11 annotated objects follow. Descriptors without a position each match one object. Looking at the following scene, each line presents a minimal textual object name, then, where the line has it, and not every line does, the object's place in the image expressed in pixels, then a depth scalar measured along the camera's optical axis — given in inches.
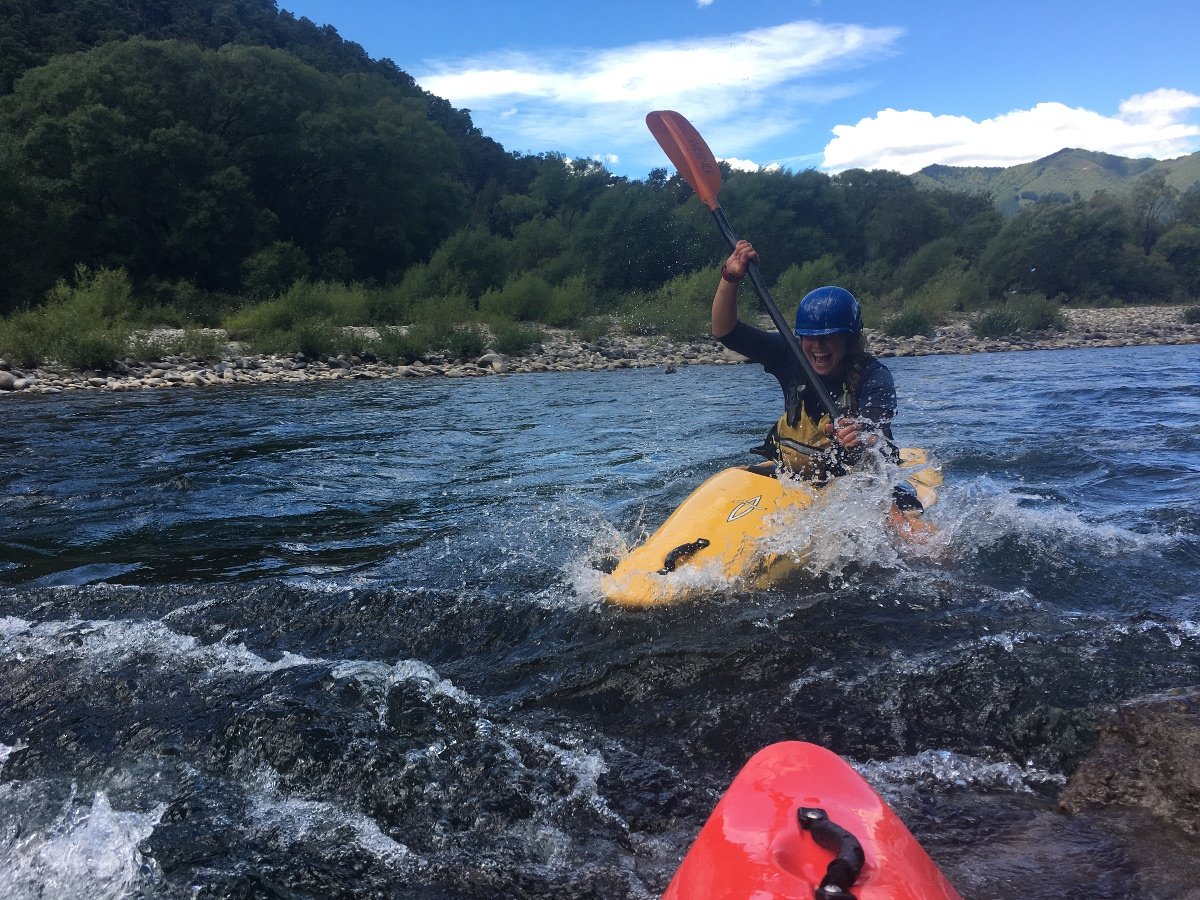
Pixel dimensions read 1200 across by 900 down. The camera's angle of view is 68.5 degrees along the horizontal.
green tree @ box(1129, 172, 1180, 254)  1584.6
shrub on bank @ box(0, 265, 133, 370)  526.0
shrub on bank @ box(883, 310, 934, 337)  951.0
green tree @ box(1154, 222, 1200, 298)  1448.1
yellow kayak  135.3
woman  154.6
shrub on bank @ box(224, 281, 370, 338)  717.9
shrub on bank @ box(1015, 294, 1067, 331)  953.5
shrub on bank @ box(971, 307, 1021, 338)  926.4
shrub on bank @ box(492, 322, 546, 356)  753.6
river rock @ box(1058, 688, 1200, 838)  75.7
